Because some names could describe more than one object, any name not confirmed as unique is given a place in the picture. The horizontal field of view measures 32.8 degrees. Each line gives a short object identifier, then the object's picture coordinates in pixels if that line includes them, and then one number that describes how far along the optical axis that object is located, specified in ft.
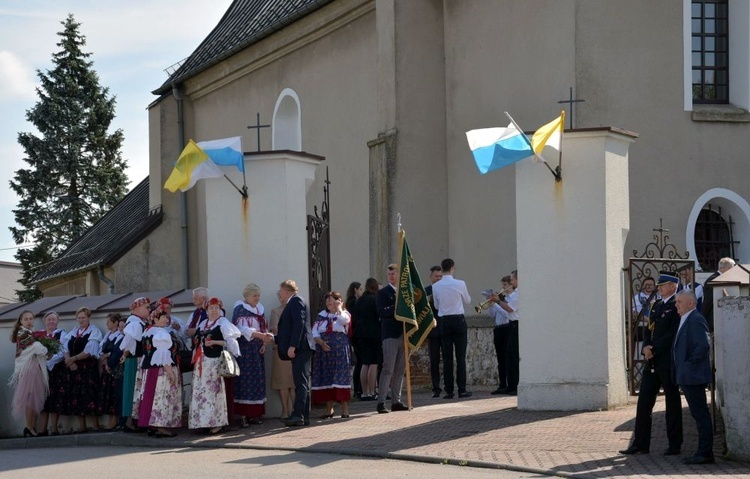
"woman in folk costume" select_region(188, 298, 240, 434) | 48.39
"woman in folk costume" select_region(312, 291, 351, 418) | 51.16
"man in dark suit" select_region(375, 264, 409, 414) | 51.96
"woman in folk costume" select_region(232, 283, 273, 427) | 50.31
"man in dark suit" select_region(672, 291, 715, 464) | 37.40
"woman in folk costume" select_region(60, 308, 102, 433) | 53.47
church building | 66.23
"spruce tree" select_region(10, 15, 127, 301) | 152.97
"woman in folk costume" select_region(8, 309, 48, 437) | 53.78
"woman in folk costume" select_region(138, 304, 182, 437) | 48.49
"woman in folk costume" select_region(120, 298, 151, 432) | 50.16
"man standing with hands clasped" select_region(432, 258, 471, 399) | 57.06
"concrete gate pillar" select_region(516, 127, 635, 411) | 50.03
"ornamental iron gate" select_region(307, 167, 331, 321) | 56.44
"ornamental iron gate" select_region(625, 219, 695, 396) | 51.90
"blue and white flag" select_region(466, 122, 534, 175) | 49.37
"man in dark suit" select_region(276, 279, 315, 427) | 48.78
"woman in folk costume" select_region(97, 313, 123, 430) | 52.75
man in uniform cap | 39.14
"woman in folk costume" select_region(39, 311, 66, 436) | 54.24
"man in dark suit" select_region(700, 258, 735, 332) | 48.83
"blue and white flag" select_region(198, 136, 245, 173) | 52.80
